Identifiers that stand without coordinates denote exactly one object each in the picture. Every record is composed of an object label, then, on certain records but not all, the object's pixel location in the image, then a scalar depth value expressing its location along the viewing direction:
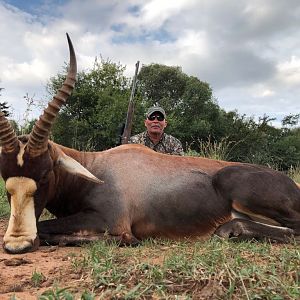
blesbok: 2.77
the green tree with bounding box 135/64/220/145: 20.71
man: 5.18
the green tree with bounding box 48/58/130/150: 18.37
